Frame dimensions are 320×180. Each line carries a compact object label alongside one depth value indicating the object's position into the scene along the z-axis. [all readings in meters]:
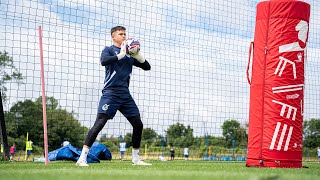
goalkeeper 6.54
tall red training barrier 6.47
